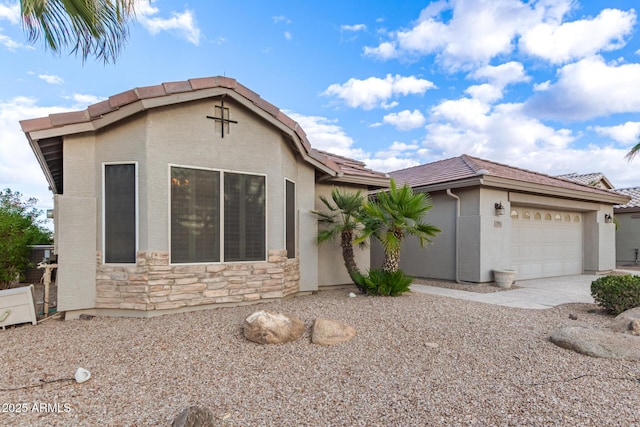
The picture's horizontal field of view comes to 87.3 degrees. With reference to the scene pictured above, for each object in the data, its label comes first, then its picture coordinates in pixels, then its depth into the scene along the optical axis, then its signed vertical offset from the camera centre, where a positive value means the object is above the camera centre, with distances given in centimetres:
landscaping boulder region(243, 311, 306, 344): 465 -160
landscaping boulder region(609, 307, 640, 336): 473 -162
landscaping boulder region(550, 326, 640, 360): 401 -162
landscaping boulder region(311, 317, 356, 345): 469 -168
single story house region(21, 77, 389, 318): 592 +32
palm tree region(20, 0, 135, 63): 418 +249
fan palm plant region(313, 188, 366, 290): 815 -16
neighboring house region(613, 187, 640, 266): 1850 -111
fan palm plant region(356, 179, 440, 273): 748 -12
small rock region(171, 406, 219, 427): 252 -155
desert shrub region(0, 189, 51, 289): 909 -70
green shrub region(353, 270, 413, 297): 761 -156
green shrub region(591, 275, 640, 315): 616 -148
